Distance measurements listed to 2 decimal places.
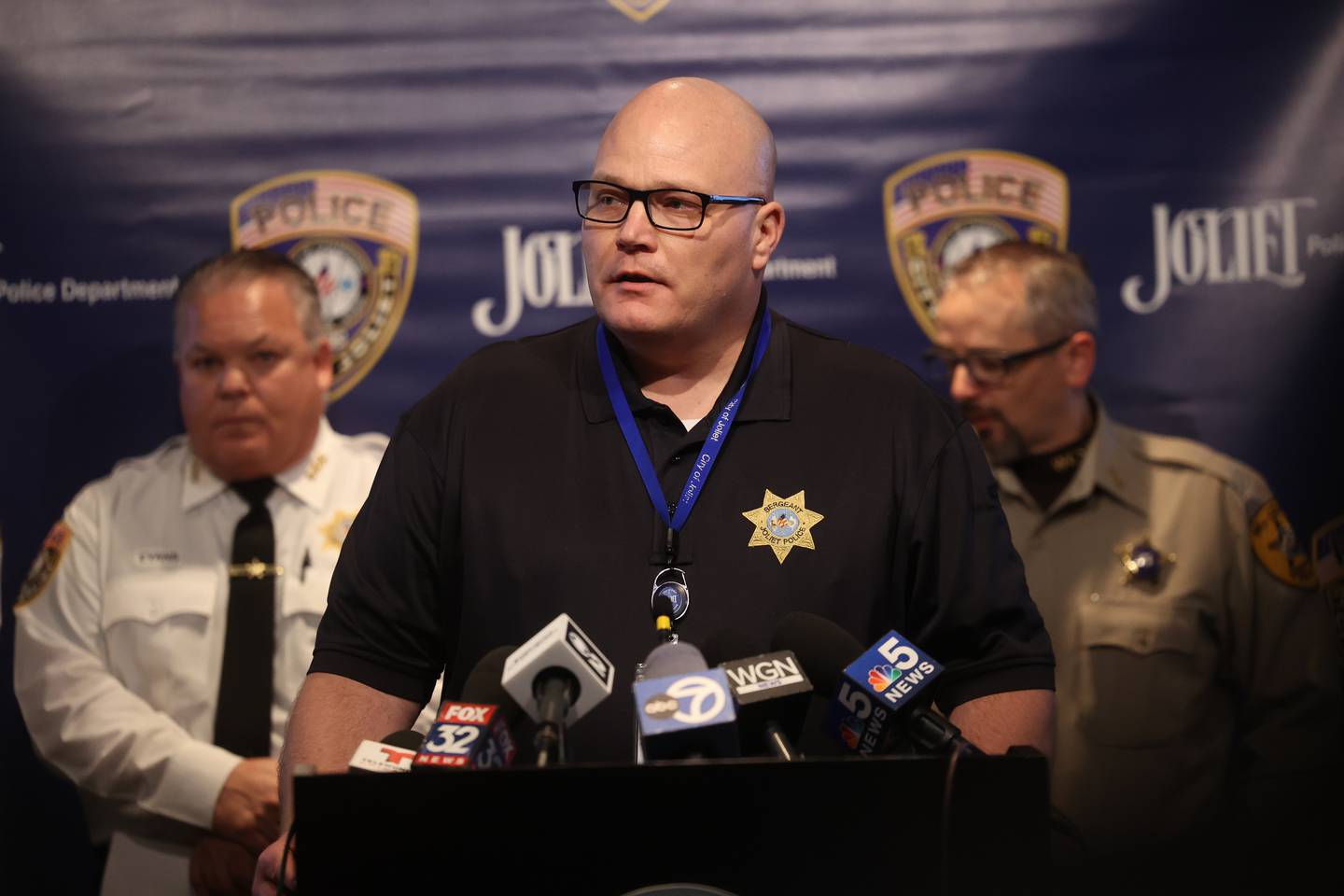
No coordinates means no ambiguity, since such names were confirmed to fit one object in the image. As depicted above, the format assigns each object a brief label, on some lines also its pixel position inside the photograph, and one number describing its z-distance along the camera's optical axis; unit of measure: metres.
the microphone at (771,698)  4.51
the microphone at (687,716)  4.35
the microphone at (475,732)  4.47
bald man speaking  4.75
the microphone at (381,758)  4.51
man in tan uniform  5.41
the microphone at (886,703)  4.53
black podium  4.31
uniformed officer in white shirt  5.36
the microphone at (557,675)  4.51
